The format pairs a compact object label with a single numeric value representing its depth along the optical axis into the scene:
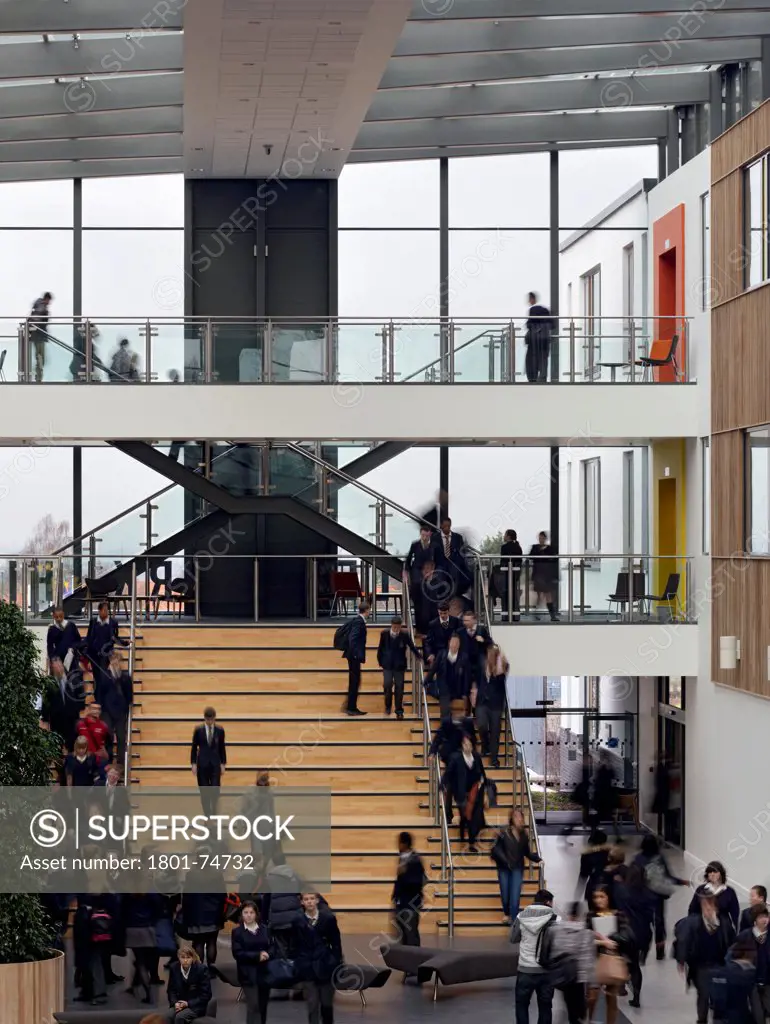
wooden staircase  17.97
